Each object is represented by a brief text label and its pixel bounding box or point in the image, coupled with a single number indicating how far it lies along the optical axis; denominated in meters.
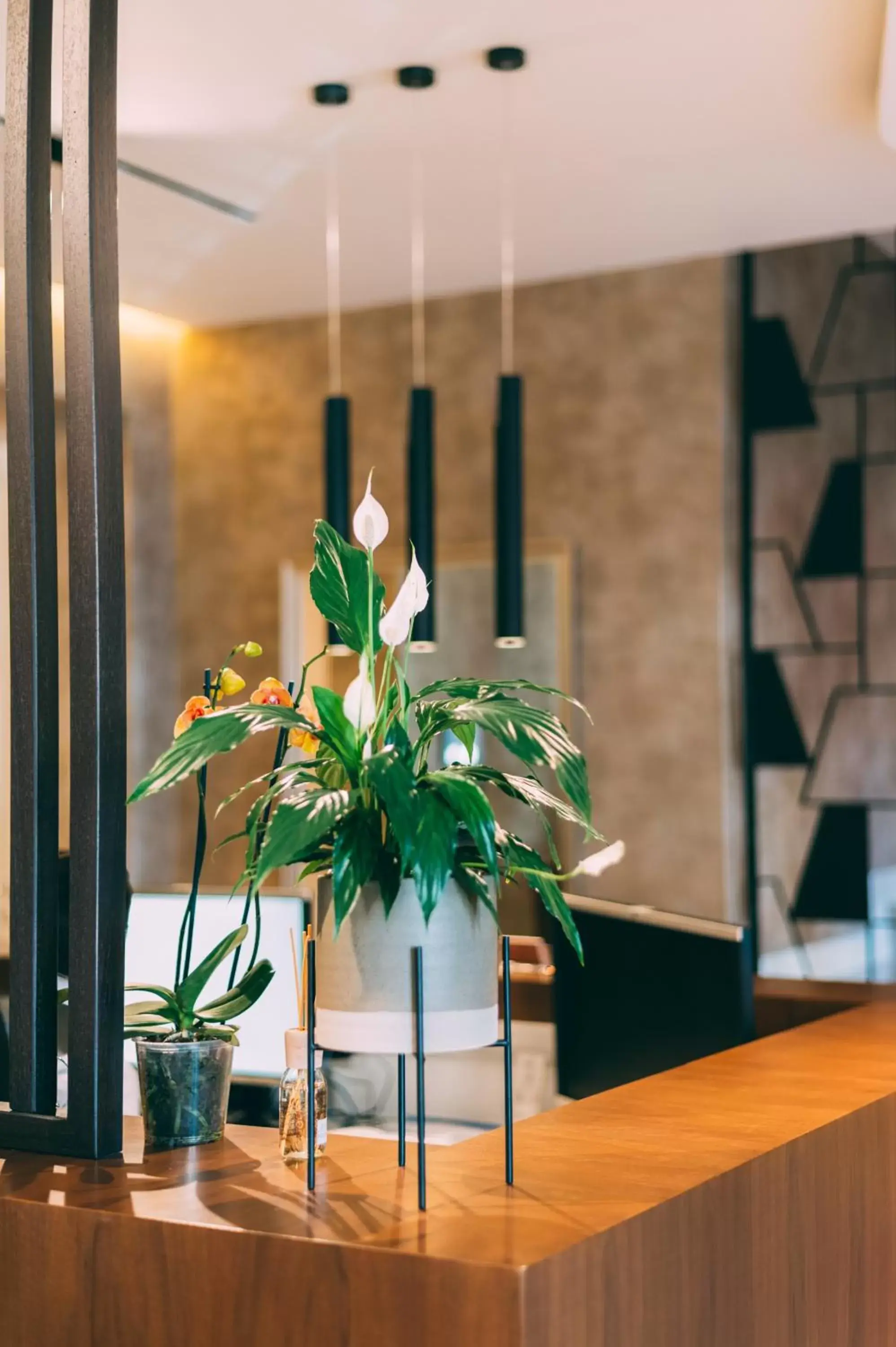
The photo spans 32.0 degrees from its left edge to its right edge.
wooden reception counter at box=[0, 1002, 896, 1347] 1.26
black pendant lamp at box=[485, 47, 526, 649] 4.00
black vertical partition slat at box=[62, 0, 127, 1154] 1.62
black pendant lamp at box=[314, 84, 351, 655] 4.04
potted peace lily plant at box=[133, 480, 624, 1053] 1.36
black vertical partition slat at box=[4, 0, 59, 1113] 1.68
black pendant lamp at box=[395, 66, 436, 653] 4.03
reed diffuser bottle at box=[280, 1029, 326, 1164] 1.58
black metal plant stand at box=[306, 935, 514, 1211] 1.37
